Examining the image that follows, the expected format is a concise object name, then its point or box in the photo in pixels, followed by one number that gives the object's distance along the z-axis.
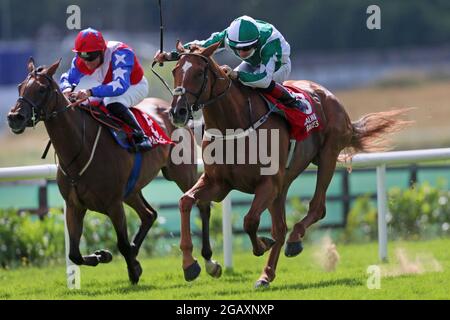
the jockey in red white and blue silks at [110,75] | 15.83
